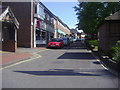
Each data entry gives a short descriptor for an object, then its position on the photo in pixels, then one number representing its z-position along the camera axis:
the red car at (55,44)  16.12
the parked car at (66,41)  20.73
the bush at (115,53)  6.06
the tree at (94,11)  15.46
